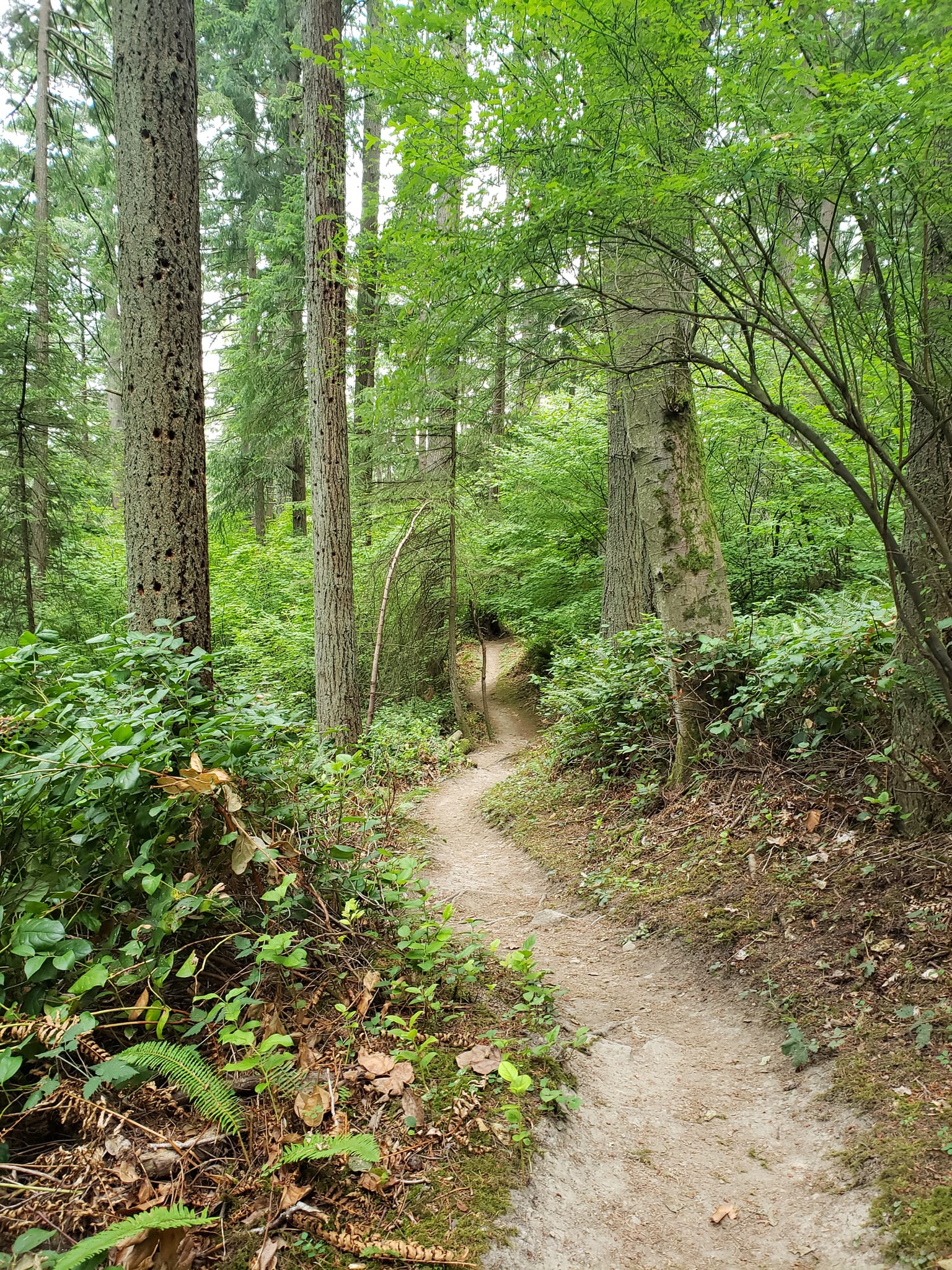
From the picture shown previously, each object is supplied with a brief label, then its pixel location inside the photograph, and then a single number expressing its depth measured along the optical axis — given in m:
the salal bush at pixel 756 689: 4.28
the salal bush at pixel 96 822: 2.29
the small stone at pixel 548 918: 4.91
